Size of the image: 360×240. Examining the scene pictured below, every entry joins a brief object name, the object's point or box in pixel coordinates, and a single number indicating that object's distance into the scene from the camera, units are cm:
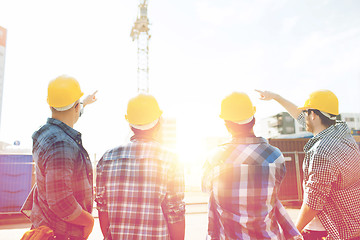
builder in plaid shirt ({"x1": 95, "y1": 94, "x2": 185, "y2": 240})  186
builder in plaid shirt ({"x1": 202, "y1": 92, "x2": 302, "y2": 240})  184
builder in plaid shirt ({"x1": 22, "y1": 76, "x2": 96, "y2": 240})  190
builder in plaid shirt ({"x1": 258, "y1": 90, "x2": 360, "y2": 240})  197
